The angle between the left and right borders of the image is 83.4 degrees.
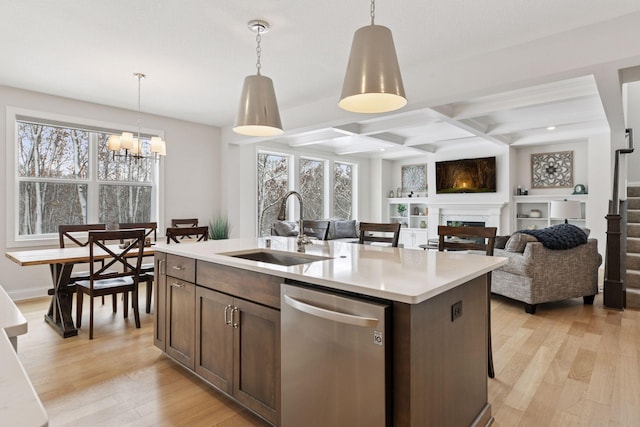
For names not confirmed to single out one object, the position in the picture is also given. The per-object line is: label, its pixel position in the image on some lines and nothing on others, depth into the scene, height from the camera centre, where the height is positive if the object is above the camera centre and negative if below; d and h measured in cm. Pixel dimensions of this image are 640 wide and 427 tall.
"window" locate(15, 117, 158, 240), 437 +38
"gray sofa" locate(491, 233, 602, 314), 379 -67
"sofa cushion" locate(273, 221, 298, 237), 646 -33
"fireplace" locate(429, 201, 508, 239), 747 -5
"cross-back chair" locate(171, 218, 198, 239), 543 -18
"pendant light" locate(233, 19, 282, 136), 234 +68
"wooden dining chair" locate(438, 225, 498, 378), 243 -18
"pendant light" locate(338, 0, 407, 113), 164 +67
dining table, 308 -60
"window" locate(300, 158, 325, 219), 770 +52
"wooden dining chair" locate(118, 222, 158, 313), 362 -63
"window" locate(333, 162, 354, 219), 848 +50
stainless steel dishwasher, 131 -60
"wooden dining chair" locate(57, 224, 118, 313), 352 -23
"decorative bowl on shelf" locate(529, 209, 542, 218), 725 -5
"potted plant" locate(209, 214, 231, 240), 585 -28
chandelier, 375 +70
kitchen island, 132 -51
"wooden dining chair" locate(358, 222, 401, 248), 303 -17
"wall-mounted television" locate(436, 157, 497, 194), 754 +78
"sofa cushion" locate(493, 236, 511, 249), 430 -37
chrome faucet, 243 -13
